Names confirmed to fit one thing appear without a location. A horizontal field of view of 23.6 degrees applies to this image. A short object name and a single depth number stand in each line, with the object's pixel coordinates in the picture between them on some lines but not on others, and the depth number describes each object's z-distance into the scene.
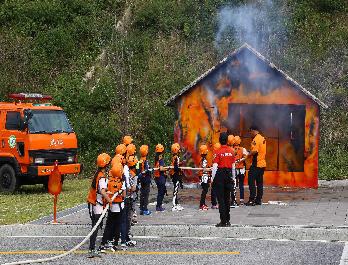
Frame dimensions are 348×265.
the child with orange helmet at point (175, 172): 19.84
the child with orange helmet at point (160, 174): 19.27
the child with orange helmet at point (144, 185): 18.91
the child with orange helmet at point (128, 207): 14.70
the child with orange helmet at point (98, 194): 13.91
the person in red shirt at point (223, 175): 16.64
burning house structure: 26.14
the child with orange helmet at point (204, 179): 20.05
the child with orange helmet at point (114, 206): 14.14
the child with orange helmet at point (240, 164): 21.09
